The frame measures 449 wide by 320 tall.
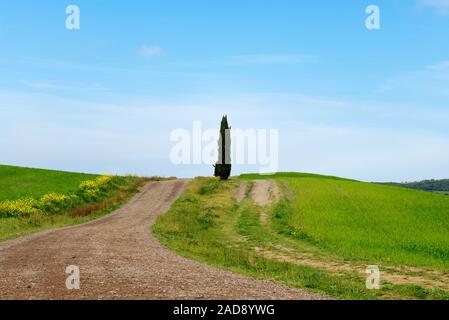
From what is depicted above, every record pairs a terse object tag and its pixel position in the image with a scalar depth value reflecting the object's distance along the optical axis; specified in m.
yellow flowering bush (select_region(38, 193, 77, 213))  43.53
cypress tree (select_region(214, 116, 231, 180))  62.72
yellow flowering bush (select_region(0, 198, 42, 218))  39.84
